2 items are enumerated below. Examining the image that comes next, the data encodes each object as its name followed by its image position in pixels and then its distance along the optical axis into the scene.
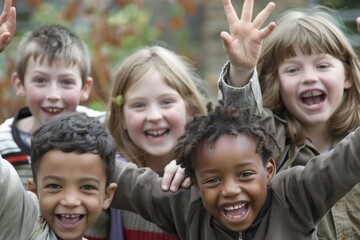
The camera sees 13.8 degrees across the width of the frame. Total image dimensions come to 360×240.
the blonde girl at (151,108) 7.75
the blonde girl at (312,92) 7.06
